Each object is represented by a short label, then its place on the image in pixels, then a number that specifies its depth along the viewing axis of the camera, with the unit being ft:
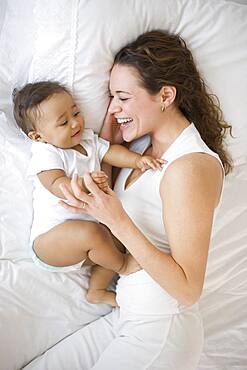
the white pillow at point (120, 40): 4.82
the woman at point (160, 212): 4.25
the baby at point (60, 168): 4.60
